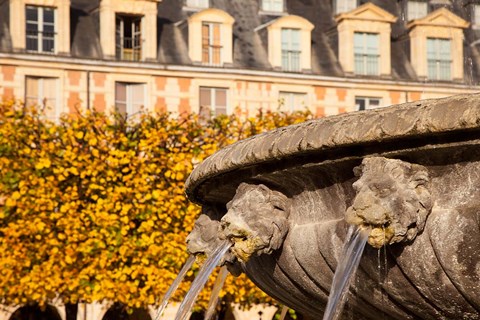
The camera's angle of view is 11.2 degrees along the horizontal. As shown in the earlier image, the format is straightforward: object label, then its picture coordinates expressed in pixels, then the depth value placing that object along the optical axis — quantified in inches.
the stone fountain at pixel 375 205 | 418.3
